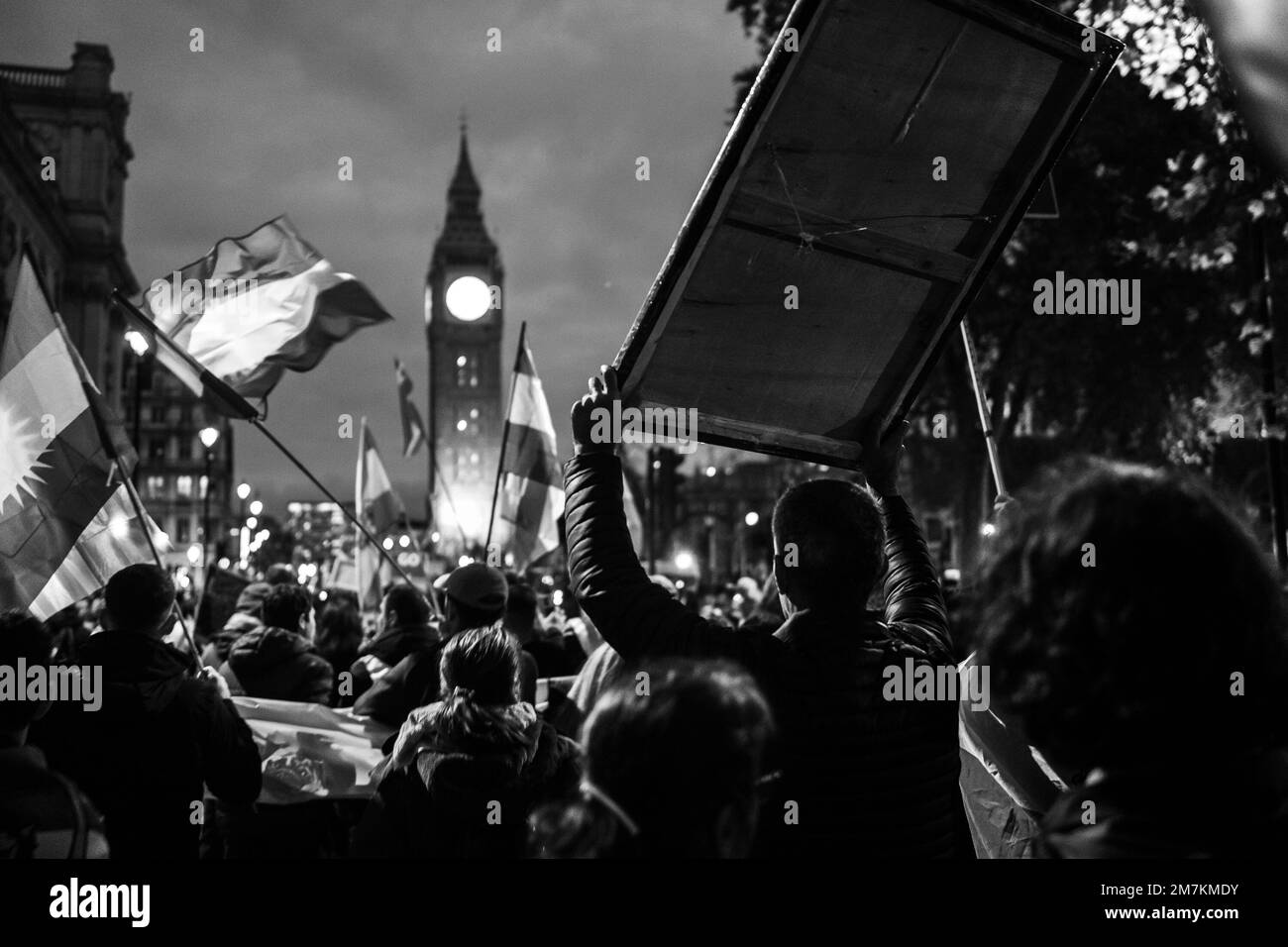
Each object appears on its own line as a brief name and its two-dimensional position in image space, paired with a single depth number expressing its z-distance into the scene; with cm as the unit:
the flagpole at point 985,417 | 464
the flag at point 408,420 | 1606
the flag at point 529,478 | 1082
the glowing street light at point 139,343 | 714
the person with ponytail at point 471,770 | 334
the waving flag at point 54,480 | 527
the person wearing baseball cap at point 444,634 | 481
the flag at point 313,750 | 550
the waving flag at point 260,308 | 755
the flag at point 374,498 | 1411
